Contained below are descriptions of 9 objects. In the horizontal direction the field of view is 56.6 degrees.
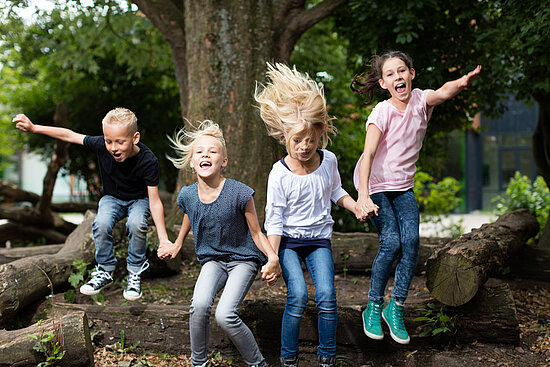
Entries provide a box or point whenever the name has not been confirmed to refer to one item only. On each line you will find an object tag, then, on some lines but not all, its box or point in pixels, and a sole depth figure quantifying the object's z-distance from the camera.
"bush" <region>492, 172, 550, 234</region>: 9.59
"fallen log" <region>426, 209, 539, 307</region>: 3.81
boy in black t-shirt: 4.12
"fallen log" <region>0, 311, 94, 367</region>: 3.68
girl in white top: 3.46
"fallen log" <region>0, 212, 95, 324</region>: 4.44
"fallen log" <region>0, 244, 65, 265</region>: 6.49
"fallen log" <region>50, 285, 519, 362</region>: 4.12
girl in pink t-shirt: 3.79
